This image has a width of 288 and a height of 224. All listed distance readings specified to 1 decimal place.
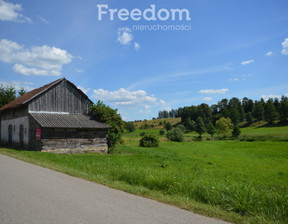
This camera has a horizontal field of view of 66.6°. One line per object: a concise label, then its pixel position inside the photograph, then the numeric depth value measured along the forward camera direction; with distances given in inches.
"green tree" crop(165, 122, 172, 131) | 4171.8
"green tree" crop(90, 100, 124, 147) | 1024.2
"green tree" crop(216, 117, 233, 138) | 2958.4
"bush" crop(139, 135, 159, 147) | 1630.2
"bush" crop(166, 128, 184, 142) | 2369.6
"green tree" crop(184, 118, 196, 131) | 3918.3
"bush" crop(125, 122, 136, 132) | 4411.9
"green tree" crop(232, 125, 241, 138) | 2787.9
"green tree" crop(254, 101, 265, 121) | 4537.4
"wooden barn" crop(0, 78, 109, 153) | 833.5
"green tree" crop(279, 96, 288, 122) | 3878.0
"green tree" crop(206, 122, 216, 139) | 2977.4
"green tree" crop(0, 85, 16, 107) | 1704.0
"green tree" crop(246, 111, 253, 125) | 4441.4
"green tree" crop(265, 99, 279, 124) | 4018.2
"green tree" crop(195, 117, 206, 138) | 3024.1
